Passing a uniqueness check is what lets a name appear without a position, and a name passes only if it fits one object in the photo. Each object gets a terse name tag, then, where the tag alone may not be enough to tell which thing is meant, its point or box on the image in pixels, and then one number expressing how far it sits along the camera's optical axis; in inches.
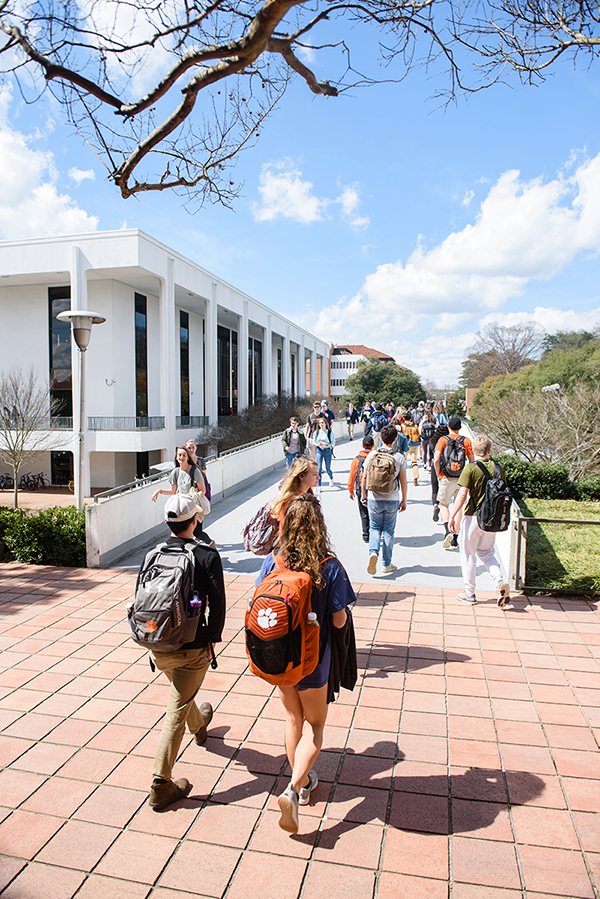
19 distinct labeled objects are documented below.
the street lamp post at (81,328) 346.0
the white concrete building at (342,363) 3860.7
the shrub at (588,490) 511.2
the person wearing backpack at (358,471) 291.0
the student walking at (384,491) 248.4
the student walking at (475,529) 229.9
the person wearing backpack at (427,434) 511.8
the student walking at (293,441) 443.2
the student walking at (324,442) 468.1
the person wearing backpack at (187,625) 111.7
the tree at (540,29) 219.1
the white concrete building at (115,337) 903.7
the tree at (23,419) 866.1
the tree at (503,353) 2418.8
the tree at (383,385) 2502.1
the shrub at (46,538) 301.3
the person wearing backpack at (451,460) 308.5
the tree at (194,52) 137.1
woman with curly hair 106.2
